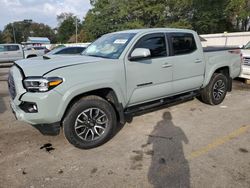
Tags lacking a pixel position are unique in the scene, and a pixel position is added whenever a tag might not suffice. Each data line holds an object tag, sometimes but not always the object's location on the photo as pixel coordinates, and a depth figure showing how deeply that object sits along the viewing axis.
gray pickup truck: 3.27
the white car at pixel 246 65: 7.84
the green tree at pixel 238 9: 24.82
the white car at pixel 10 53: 17.14
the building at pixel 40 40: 67.31
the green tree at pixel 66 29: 90.62
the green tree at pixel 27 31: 100.44
